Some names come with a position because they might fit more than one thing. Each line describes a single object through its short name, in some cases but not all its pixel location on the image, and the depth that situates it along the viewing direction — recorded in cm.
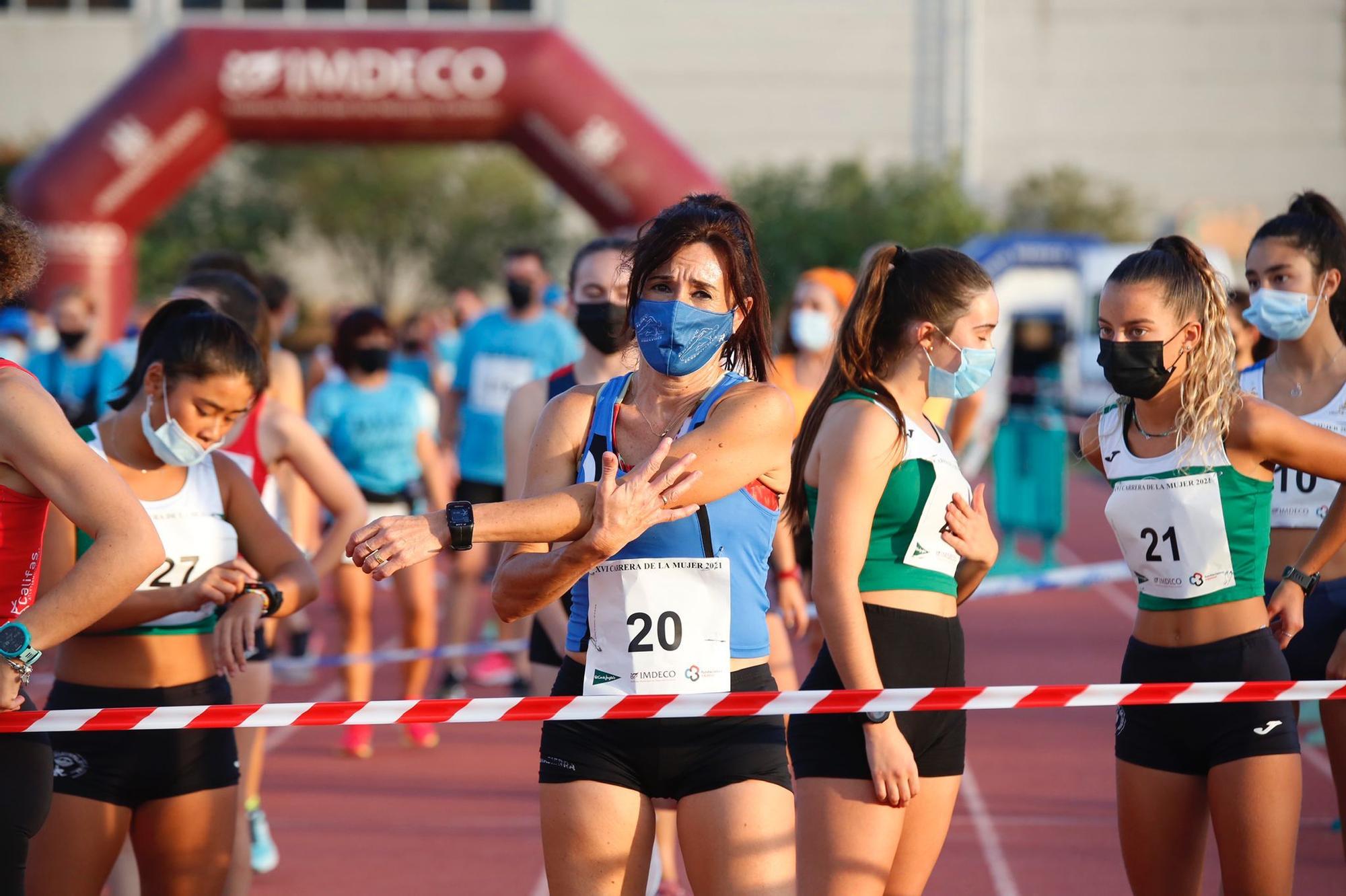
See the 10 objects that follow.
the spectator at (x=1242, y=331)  1394
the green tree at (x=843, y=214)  5787
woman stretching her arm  621
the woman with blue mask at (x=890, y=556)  706
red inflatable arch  3850
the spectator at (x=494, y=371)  1777
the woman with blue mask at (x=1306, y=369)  948
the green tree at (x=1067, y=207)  7494
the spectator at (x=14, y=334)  2514
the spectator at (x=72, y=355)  1933
